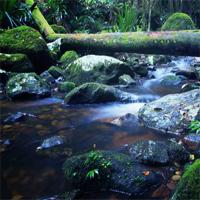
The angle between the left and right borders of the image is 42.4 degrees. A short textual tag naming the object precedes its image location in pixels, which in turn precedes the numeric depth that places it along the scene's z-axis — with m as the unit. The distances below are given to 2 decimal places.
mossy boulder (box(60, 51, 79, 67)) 6.68
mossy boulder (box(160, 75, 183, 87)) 5.85
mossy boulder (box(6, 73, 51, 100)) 4.65
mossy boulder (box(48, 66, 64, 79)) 6.03
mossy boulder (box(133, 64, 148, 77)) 6.66
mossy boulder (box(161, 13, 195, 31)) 9.42
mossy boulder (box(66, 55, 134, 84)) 5.58
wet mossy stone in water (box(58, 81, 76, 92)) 5.24
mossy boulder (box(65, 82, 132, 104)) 4.40
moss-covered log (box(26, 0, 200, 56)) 5.29
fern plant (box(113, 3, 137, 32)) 8.63
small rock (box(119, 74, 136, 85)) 5.72
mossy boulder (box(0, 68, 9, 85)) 5.39
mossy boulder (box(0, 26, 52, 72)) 5.97
